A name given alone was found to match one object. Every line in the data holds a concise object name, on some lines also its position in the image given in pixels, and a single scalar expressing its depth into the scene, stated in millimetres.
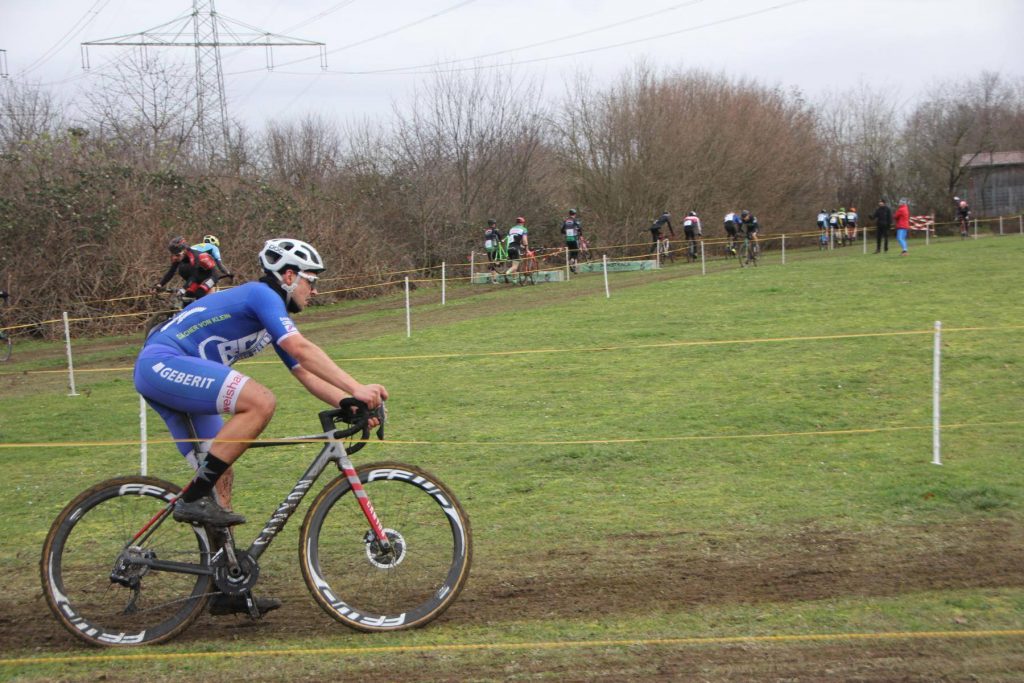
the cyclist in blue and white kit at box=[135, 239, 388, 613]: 4879
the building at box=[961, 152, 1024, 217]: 71562
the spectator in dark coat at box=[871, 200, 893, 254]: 36719
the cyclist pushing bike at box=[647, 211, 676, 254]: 37094
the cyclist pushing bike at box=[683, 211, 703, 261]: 39062
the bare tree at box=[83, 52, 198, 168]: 32250
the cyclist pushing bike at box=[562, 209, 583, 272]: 33781
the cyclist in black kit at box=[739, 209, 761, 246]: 35219
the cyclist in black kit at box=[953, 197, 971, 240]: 50906
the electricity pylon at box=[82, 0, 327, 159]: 37375
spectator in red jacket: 34656
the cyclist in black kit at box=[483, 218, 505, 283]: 32906
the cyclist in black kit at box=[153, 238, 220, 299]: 13469
